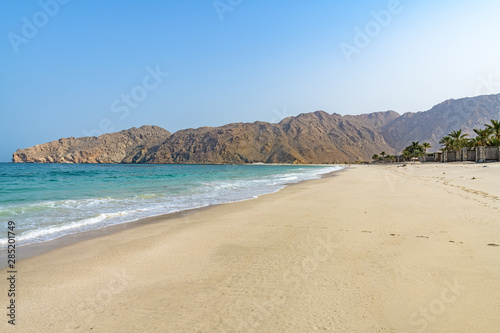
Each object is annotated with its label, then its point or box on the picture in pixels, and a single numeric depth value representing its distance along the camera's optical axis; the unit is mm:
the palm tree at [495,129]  56750
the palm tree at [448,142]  78106
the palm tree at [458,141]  72625
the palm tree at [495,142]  51306
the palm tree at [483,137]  58625
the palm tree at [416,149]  105912
